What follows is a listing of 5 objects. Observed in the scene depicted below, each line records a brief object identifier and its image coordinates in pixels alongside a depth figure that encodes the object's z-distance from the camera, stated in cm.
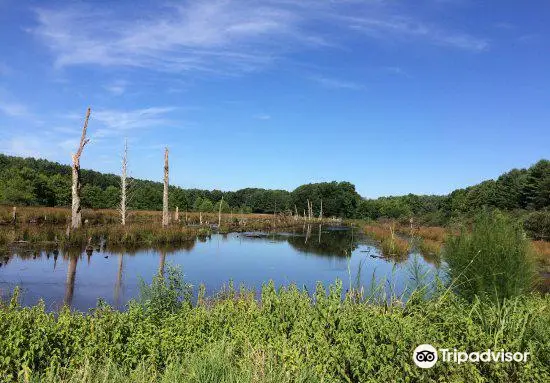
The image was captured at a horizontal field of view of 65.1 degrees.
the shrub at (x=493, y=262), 648
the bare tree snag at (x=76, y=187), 2102
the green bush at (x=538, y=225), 2728
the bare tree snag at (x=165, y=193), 2748
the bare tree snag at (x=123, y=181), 2626
